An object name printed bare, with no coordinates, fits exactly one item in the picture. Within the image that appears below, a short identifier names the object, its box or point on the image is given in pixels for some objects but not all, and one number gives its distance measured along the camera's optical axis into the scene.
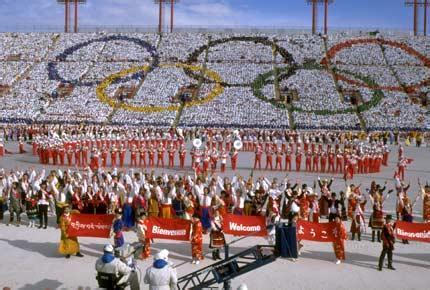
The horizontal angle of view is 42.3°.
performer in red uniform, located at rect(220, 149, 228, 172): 20.45
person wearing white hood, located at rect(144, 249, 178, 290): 6.55
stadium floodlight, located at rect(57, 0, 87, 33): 57.09
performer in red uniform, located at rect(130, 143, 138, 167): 22.24
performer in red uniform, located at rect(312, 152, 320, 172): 21.14
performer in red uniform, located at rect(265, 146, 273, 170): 21.47
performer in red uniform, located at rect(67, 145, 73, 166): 22.20
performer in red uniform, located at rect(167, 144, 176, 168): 21.89
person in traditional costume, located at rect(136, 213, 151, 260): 10.13
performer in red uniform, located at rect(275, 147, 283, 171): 21.29
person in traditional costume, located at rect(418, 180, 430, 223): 12.73
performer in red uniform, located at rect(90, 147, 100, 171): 20.62
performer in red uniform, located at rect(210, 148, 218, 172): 20.91
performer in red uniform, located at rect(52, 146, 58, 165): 22.61
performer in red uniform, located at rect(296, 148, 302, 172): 21.16
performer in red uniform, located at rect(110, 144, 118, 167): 22.05
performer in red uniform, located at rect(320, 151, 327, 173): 21.02
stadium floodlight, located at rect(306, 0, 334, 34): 55.88
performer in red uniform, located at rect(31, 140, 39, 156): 26.44
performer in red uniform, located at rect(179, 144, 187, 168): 21.62
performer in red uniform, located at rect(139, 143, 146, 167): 22.00
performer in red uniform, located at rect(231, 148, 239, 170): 21.44
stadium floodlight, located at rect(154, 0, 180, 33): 56.96
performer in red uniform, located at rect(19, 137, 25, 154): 27.71
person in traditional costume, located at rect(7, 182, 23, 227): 13.22
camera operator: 7.02
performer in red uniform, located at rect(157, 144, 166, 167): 21.98
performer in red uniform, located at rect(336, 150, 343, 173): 20.95
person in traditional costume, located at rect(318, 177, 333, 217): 13.46
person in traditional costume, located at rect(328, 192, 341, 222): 12.15
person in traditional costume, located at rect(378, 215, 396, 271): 9.73
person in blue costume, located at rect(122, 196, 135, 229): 12.52
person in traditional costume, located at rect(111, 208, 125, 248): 10.07
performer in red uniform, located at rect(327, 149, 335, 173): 20.82
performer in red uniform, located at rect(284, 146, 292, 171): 21.41
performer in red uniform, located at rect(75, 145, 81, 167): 22.08
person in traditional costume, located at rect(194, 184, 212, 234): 11.91
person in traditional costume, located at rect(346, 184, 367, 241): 11.76
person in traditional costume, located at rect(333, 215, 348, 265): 10.15
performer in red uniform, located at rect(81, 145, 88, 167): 22.38
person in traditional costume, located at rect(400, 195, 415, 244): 11.78
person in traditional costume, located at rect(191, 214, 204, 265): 10.12
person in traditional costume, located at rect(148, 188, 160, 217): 12.71
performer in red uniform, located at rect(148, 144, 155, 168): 22.08
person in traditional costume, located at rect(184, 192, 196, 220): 11.48
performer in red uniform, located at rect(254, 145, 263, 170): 21.28
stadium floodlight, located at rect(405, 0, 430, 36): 54.47
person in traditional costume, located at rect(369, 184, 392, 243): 11.55
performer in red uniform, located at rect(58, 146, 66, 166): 22.50
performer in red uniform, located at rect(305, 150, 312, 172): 21.20
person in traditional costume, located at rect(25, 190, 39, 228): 12.97
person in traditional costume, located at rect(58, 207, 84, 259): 10.32
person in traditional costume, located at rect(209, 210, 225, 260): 10.35
